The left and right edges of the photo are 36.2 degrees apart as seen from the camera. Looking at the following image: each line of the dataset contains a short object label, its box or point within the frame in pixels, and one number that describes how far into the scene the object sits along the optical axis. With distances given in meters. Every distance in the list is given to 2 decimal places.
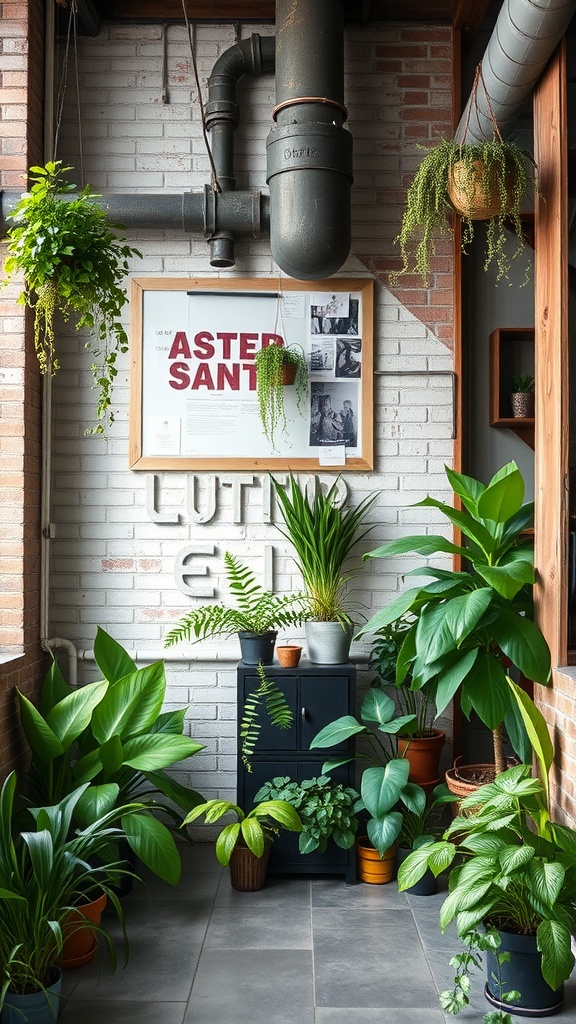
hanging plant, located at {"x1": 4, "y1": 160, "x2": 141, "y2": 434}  2.79
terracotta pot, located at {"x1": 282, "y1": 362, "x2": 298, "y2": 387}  3.58
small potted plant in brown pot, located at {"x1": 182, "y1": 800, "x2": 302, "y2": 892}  2.99
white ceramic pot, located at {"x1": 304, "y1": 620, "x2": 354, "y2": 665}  3.41
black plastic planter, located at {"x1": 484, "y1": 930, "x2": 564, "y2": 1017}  2.37
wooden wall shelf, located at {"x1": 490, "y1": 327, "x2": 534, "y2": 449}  3.80
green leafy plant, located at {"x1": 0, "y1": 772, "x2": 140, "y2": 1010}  2.30
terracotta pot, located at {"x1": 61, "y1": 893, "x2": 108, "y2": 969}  2.64
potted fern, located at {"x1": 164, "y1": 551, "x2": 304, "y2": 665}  3.37
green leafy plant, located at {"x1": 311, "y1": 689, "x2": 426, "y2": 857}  3.04
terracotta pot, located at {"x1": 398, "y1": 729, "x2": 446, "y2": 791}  3.38
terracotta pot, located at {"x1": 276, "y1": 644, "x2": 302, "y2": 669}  3.36
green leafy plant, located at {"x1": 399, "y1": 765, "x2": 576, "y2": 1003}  2.24
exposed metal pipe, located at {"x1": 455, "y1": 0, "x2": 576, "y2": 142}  2.52
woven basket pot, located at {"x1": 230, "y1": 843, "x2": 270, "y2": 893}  3.16
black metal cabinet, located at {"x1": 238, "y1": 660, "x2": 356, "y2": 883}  3.31
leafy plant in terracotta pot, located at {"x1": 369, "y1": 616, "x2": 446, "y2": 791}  3.38
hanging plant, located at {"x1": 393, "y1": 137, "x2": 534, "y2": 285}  2.86
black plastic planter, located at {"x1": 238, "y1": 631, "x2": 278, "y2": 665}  3.36
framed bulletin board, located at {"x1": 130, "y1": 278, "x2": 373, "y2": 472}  3.72
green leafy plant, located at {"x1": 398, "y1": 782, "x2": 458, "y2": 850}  3.20
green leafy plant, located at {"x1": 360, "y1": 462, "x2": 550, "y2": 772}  2.69
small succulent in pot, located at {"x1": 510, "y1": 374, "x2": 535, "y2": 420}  3.74
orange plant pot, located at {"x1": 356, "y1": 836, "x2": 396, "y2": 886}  3.26
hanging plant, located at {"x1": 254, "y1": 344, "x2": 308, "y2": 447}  3.51
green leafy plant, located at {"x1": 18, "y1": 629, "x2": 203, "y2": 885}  3.00
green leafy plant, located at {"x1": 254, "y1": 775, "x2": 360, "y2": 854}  3.14
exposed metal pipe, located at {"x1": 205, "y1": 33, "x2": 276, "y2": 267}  3.63
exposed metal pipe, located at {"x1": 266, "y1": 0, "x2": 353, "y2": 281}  3.30
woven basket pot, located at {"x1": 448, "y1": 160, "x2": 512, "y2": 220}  2.86
